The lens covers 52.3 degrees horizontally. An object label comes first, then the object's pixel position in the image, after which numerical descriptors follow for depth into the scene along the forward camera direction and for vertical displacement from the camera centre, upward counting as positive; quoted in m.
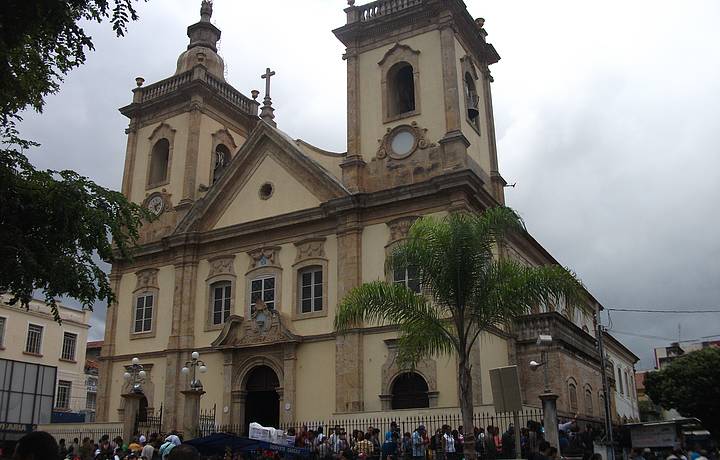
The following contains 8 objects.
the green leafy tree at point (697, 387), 41.59 +2.76
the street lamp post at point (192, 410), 21.23 +0.93
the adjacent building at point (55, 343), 41.97 +5.95
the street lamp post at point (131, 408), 23.71 +1.13
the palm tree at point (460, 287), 15.98 +3.23
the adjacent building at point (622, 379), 39.41 +3.49
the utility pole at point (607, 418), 18.85 +0.55
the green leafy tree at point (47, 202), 10.40 +3.87
